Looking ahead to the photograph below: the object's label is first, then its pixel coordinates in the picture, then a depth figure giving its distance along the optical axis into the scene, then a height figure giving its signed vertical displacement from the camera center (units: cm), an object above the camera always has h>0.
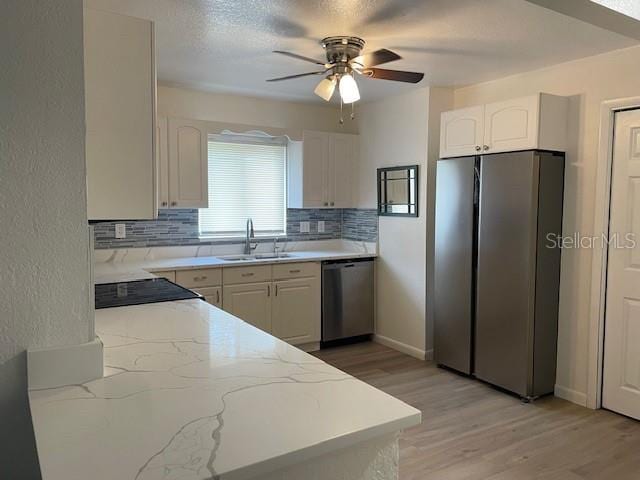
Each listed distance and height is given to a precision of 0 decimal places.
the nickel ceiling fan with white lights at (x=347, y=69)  276 +80
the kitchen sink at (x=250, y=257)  437 -44
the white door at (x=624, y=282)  307 -45
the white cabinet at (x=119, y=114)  147 +28
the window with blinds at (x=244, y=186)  463 +21
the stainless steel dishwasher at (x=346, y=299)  457 -85
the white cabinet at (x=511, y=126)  329 +59
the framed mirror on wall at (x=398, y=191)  434 +16
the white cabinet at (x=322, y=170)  479 +38
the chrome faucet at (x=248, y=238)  469 -28
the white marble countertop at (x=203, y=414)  91 -46
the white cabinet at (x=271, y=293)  399 -73
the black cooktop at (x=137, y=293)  239 -45
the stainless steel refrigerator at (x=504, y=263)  334 -38
